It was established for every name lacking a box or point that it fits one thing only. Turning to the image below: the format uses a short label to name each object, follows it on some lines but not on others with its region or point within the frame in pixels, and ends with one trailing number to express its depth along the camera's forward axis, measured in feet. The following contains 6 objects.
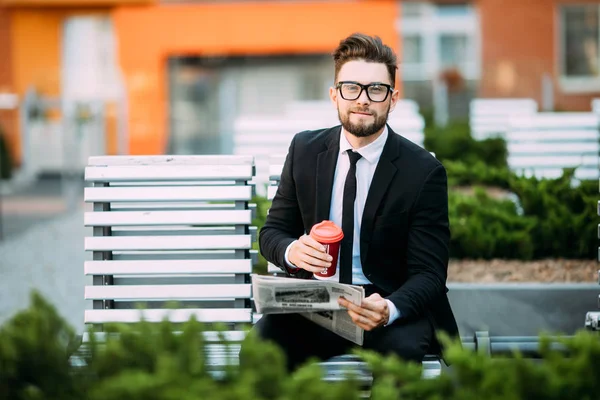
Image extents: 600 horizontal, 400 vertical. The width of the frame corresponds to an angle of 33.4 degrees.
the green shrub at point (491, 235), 20.04
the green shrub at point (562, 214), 19.49
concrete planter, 16.57
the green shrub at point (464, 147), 35.58
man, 11.62
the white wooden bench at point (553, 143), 28.25
